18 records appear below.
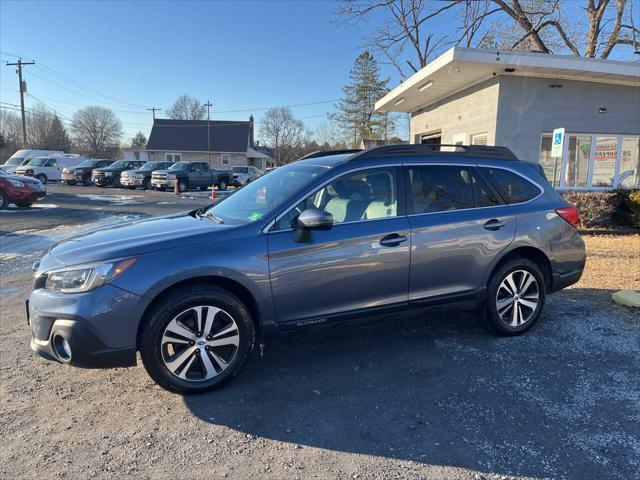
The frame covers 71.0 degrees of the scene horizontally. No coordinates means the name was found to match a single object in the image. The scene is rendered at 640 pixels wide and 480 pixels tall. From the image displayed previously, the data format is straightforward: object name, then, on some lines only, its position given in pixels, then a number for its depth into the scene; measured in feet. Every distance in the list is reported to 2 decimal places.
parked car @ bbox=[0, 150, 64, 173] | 99.85
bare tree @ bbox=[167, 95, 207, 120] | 302.25
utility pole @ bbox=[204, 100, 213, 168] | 175.83
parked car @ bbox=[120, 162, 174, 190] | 92.53
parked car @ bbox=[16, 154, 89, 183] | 99.56
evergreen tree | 191.21
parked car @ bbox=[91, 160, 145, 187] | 95.04
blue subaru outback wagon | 10.13
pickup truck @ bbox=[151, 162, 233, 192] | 88.48
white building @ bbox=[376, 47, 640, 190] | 38.04
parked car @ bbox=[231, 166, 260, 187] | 108.78
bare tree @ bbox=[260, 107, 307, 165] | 267.90
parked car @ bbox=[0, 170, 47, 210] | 48.57
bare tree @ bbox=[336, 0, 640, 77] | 64.69
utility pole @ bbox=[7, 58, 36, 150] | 146.10
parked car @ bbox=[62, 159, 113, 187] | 97.35
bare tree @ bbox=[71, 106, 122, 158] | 286.66
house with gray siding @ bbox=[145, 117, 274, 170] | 179.63
